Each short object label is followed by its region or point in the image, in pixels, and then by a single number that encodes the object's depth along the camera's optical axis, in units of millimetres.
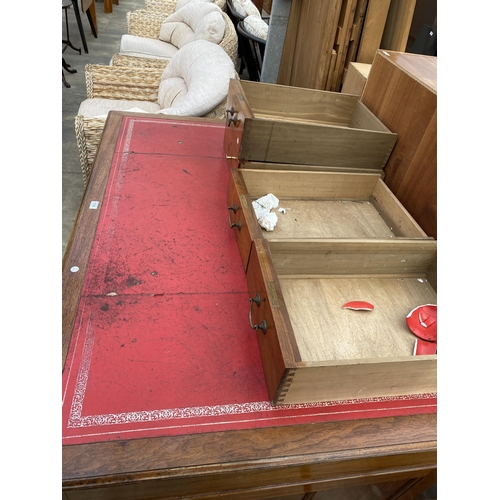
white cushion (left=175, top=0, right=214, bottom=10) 4147
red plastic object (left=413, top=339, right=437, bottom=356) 934
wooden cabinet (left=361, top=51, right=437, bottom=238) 1206
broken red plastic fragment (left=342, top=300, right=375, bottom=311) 1003
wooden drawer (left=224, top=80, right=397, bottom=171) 1294
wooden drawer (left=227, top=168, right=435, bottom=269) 1208
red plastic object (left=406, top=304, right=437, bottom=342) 956
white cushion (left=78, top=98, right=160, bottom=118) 2508
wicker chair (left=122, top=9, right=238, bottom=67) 4184
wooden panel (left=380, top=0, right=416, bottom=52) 1771
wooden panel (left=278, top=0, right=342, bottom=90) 1964
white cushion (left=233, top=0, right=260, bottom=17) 4473
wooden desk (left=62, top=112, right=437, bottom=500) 712
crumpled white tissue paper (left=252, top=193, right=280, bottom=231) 1182
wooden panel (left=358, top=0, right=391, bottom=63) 1752
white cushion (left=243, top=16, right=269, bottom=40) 3969
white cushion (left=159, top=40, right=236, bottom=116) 2115
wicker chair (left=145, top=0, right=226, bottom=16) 4762
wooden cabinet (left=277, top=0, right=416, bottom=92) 1787
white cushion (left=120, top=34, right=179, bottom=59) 3760
